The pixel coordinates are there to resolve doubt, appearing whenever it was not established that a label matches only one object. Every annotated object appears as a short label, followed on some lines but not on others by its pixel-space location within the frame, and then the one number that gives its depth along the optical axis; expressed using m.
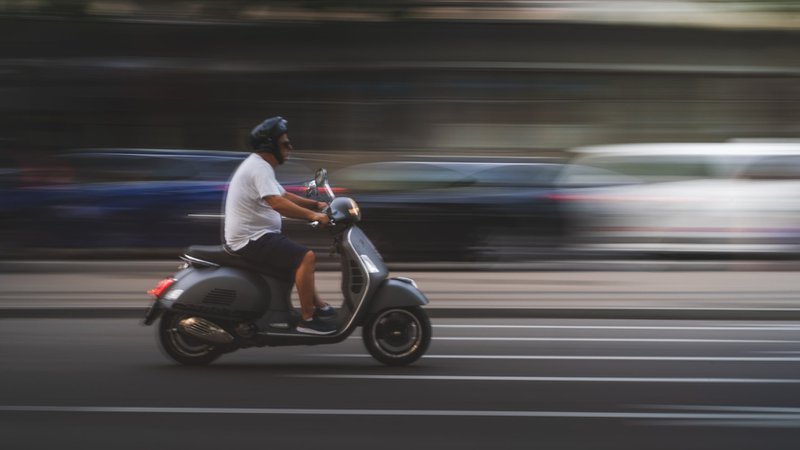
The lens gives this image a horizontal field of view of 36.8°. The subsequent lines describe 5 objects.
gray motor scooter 7.51
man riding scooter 7.38
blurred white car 14.90
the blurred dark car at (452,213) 14.52
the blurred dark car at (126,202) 15.05
